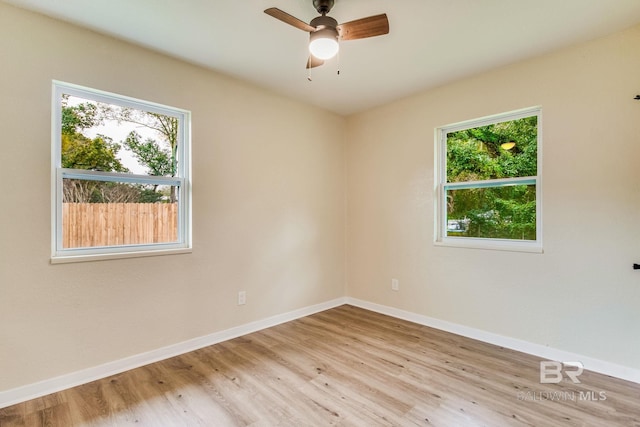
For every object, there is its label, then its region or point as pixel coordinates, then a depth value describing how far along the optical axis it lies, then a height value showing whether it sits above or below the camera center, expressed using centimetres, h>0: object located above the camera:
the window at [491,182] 270 +29
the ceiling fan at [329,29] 177 +111
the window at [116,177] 218 +27
